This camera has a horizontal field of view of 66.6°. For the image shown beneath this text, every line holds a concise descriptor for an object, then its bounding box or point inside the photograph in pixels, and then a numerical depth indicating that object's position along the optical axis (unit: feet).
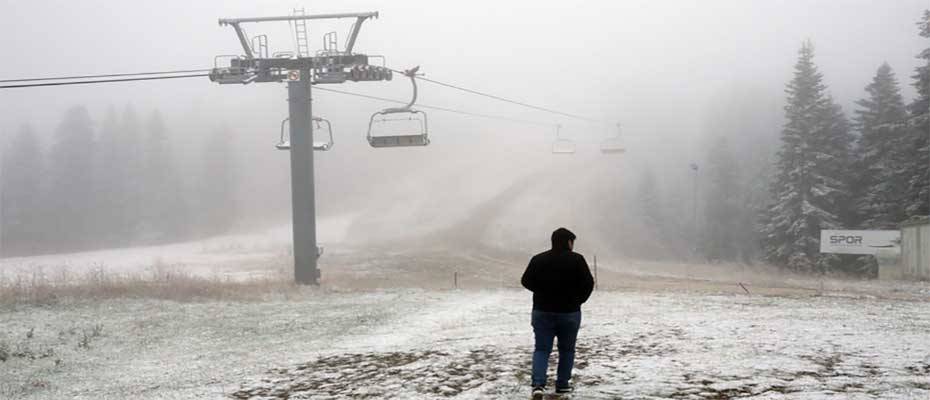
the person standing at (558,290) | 26.09
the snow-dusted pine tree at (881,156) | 139.84
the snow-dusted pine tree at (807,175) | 154.40
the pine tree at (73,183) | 254.06
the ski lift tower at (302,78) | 85.97
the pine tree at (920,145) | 126.11
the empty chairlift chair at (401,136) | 81.41
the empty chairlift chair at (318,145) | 87.20
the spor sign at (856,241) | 122.11
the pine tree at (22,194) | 247.29
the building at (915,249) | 105.81
